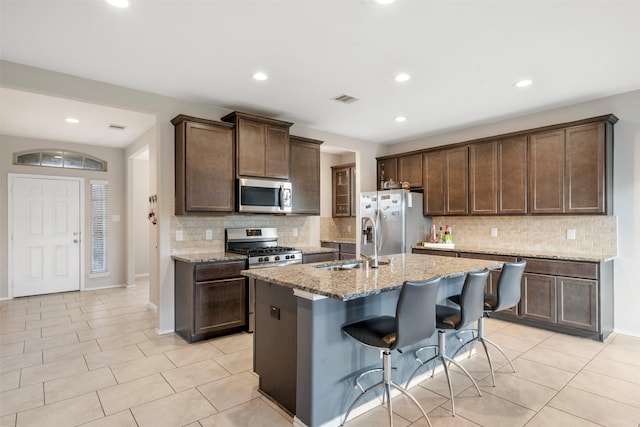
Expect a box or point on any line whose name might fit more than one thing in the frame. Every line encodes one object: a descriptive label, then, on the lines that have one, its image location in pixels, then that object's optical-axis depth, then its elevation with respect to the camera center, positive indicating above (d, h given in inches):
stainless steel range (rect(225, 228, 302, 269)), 157.7 -16.2
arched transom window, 227.8 +39.0
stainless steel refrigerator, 205.0 -3.2
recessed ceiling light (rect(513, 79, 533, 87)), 138.3 +51.6
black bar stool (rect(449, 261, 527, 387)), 107.1 -23.9
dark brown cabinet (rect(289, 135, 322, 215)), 189.9 +22.4
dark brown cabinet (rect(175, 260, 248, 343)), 142.9 -34.8
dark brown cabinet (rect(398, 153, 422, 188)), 221.5 +28.7
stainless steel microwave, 164.7 +9.7
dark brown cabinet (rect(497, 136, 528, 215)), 175.3 +19.5
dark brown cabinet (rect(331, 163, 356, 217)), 263.1 +18.8
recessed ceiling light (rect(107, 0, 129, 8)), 88.0 +53.5
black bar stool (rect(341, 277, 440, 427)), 78.0 -27.0
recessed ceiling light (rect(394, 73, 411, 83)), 133.0 +52.2
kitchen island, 82.5 -29.8
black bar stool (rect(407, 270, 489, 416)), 93.4 -26.6
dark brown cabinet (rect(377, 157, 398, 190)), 235.3 +30.5
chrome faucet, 111.4 -13.9
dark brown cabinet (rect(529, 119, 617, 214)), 150.3 +19.6
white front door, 225.8 -11.4
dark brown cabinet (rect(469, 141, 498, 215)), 186.7 +19.3
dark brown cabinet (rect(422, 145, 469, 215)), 199.3 +19.2
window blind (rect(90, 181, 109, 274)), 253.2 -6.4
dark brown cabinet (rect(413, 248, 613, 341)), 143.8 -35.5
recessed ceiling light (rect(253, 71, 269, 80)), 131.3 +52.7
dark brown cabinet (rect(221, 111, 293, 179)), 163.6 +33.7
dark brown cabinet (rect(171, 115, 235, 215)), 151.7 +22.1
